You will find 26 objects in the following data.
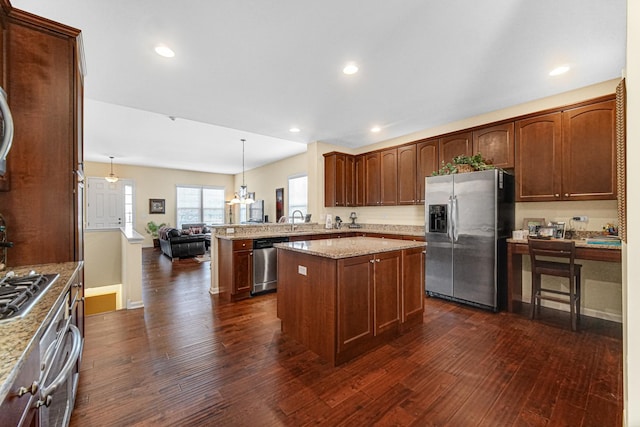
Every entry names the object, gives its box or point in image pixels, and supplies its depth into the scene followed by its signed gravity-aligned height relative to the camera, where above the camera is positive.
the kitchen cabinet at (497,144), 3.48 +0.93
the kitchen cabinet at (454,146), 3.88 +1.00
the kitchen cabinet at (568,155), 2.81 +0.66
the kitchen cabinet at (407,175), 4.53 +0.66
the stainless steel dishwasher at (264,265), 3.94 -0.76
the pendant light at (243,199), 7.26 +0.42
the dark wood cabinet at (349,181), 5.45 +0.67
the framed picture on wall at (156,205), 9.13 +0.32
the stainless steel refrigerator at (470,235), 3.25 -0.28
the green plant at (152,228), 8.96 -0.45
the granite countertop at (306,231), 4.03 -0.30
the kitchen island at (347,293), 2.16 -0.71
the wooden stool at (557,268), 2.74 -0.59
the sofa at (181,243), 6.82 -0.74
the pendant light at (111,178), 7.60 +1.05
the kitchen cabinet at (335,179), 5.29 +0.69
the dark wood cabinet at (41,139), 1.60 +0.48
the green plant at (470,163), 3.52 +0.68
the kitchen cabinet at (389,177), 4.82 +0.67
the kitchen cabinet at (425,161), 4.23 +0.84
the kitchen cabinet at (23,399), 0.58 -0.44
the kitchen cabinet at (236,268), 3.70 -0.75
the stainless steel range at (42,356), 0.68 -0.46
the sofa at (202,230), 7.70 -0.48
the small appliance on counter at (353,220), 5.80 -0.14
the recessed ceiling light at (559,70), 2.66 +1.44
